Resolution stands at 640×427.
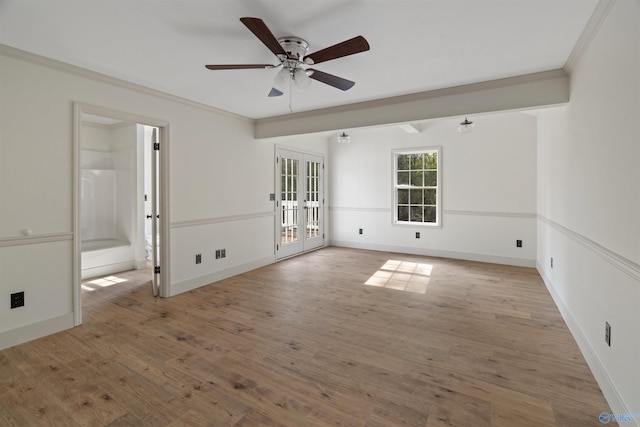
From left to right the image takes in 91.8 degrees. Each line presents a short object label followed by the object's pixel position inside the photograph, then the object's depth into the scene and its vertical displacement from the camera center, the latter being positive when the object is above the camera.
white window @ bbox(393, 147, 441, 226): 6.16 +0.47
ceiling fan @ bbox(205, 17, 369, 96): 2.04 +1.09
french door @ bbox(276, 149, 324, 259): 5.83 +0.14
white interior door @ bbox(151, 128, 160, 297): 3.88 -0.05
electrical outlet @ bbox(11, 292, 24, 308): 2.66 -0.78
